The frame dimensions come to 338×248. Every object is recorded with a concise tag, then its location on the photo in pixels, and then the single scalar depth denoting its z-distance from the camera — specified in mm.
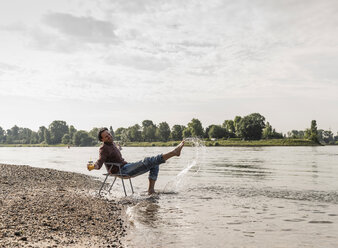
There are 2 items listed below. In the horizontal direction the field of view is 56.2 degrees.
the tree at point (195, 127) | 165288
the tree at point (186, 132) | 177312
